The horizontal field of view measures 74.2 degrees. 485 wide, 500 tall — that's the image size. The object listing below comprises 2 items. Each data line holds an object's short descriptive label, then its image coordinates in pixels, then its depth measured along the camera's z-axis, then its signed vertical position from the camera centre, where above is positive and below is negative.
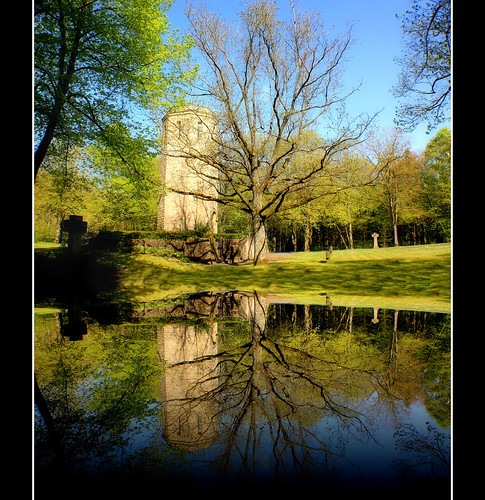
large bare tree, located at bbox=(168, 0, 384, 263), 12.51 +5.84
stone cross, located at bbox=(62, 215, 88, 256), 8.45 +0.54
